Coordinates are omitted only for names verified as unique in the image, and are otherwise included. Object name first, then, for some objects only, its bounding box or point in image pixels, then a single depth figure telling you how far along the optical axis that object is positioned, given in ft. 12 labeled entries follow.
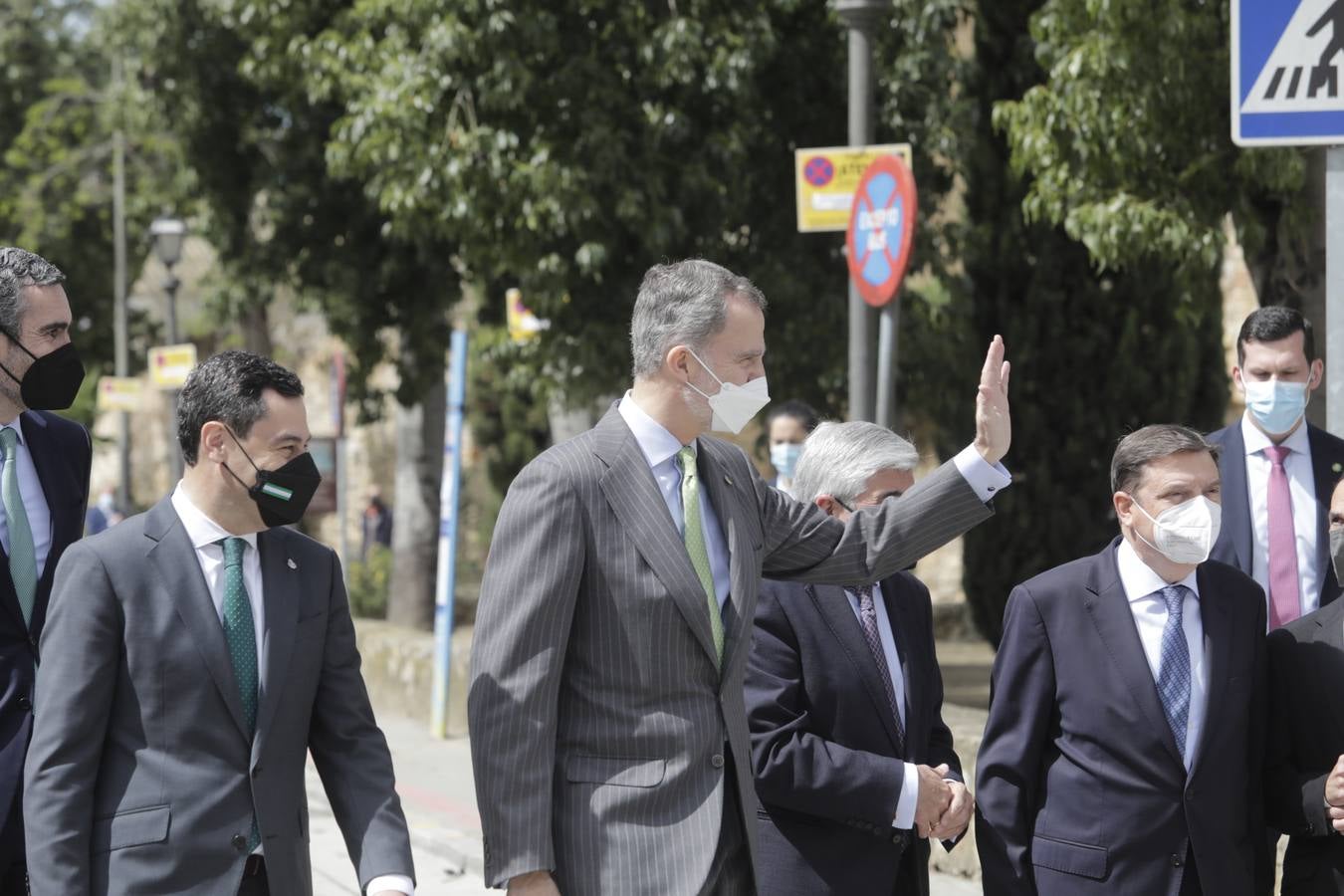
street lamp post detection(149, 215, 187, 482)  119.60
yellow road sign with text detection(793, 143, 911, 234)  52.97
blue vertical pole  72.98
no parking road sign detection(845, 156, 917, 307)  48.20
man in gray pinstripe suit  21.72
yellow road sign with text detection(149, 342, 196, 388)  109.16
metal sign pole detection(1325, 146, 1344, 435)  29.24
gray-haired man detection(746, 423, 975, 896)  26.18
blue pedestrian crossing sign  29.26
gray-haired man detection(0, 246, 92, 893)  26.96
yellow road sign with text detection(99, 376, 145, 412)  143.40
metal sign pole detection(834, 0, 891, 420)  53.35
